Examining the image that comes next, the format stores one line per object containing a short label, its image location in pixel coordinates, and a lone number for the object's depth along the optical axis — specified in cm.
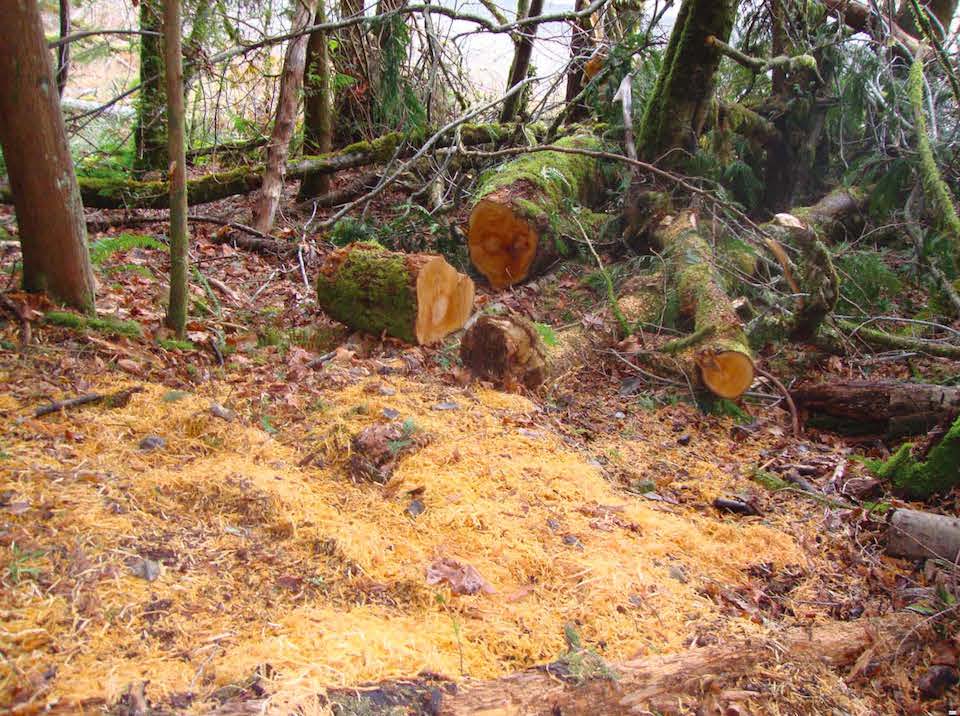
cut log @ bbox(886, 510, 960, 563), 304
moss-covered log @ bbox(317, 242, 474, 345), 474
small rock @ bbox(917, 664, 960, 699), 243
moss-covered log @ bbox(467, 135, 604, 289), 617
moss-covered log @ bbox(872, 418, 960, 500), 354
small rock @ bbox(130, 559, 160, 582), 230
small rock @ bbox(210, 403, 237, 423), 348
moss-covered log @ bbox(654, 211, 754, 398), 466
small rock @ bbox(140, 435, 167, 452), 310
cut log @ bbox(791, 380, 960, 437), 415
